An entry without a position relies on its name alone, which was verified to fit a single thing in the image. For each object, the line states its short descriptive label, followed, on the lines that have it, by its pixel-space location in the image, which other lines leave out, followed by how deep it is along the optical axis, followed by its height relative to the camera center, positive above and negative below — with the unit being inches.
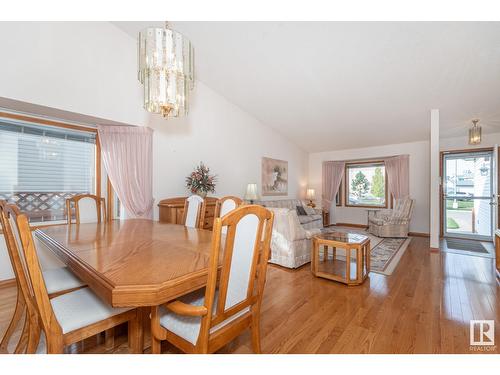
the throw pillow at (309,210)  227.0 -21.8
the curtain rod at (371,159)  226.6 +32.2
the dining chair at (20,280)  44.8 -25.5
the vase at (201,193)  147.0 -3.3
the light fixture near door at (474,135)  155.8 +38.3
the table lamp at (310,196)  254.2 -8.5
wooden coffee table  99.9 -35.0
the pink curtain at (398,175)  213.9 +14.1
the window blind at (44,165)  102.0 +10.6
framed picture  212.4 +11.7
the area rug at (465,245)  155.6 -40.5
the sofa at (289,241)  116.6 -27.9
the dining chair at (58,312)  36.6 -24.9
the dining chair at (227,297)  37.6 -20.4
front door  182.7 -3.9
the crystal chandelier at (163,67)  74.4 +40.4
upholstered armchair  194.2 -28.3
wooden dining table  35.5 -15.1
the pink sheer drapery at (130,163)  120.4 +13.2
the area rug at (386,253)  121.3 -42.0
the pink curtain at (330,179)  256.1 +11.4
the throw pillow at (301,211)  221.2 -21.9
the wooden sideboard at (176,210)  129.7 -13.4
